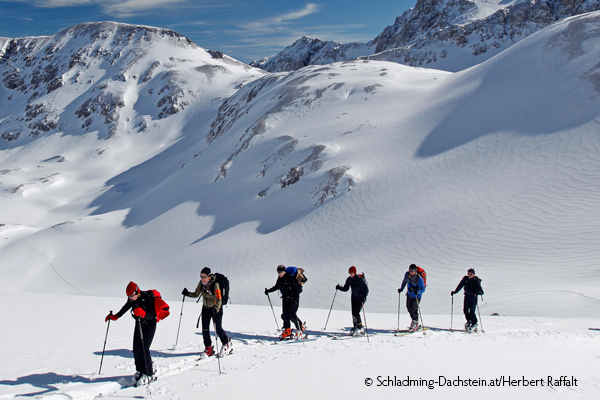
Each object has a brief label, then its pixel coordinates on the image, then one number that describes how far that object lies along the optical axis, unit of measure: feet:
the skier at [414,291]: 36.19
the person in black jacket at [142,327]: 22.99
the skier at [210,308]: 28.04
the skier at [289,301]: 33.04
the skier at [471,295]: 35.73
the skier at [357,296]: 34.45
